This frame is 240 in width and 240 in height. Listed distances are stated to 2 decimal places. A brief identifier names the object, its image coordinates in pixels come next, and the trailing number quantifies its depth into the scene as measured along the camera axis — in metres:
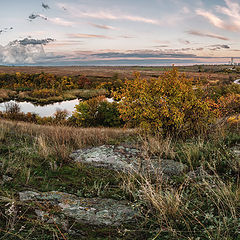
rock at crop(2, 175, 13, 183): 3.62
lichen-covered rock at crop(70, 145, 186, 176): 4.41
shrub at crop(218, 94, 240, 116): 7.19
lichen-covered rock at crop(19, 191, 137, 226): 2.71
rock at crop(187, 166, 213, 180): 3.58
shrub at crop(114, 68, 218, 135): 7.23
